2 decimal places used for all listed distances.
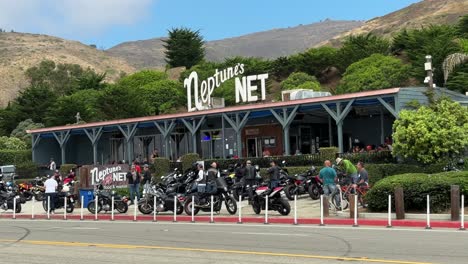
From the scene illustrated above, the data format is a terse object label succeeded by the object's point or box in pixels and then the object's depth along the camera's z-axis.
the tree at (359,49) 80.50
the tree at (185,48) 101.94
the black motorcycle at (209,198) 21.50
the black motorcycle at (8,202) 28.23
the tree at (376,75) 67.00
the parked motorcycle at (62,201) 26.36
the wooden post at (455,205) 17.11
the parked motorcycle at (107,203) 24.73
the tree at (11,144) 57.81
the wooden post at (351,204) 18.64
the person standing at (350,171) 21.51
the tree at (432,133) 24.55
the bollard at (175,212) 20.77
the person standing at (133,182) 26.95
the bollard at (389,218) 16.72
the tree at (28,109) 75.44
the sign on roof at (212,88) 43.03
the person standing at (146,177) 27.52
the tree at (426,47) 59.00
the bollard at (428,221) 16.10
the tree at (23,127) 68.97
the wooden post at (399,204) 18.00
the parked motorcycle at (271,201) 20.48
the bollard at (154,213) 21.25
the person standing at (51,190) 25.84
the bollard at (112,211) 22.67
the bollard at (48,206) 24.89
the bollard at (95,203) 23.52
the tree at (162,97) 79.06
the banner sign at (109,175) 29.42
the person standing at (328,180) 20.62
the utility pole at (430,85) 29.18
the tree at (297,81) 76.70
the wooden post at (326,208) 19.70
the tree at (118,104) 67.44
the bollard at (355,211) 17.31
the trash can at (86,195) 27.82
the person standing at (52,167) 43.89
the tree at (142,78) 86.38
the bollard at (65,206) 24.18
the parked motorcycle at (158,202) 22.52
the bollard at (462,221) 15.62
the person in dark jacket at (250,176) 24.42
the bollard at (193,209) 20.52
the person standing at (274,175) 23.53
